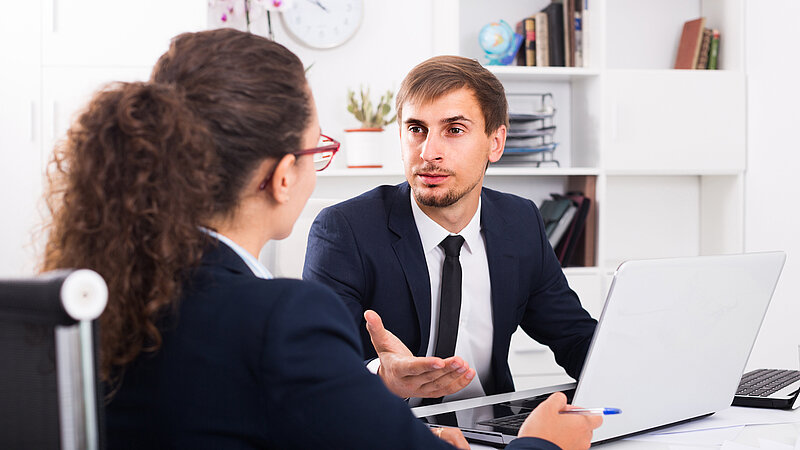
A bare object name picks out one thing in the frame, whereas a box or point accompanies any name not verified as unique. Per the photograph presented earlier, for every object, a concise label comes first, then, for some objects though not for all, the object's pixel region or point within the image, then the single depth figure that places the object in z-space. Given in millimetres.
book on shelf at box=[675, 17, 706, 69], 3193
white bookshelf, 3037
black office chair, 568
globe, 3023
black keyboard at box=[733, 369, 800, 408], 1373
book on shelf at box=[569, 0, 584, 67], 3072
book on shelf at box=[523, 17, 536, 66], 3080
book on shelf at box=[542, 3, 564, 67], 3053
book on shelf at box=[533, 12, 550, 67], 3064
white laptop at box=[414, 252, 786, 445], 1074
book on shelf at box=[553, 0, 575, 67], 3053
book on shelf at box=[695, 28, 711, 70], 3213
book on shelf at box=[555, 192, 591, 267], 3062
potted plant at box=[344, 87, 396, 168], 2920
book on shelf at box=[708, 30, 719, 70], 3215
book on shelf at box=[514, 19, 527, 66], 3139
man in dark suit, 1693
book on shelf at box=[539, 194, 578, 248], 3057
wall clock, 3057
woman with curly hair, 754
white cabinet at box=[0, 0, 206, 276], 2639
